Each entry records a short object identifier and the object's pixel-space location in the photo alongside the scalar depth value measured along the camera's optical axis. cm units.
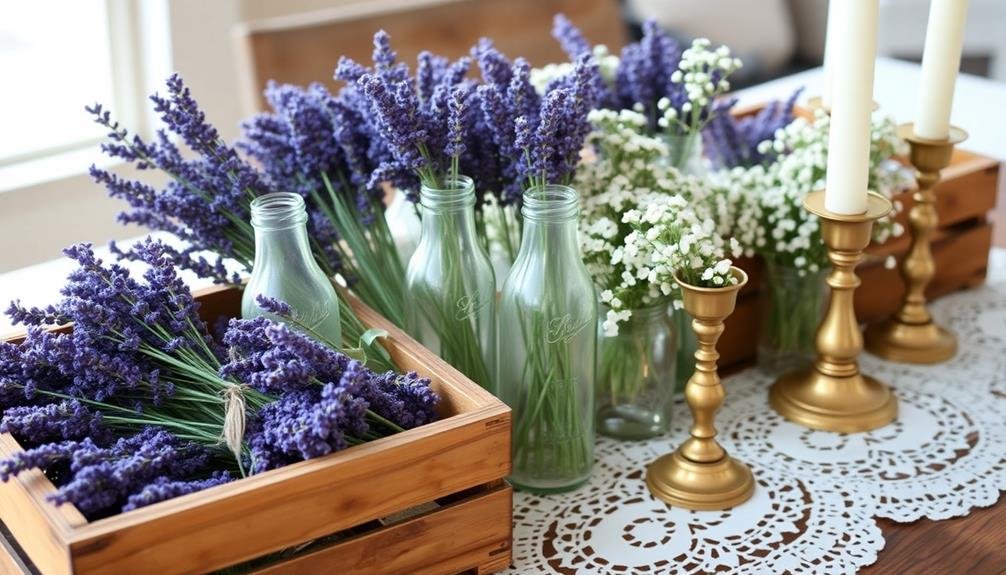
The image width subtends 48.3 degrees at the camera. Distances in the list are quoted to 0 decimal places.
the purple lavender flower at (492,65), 113
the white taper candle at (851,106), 104
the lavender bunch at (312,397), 85
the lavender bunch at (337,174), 114
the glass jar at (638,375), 114
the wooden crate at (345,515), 79
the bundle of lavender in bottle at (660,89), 132
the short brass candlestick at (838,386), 117
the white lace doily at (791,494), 100
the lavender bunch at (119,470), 81
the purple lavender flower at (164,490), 81
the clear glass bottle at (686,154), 133
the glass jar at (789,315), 128
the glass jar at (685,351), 125
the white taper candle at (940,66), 124
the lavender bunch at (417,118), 100
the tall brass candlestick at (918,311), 132
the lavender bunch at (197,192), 106
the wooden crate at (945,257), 131
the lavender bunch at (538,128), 101
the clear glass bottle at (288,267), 99
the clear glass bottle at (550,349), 101
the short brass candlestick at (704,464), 104
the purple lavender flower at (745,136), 145
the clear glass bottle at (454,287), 104
